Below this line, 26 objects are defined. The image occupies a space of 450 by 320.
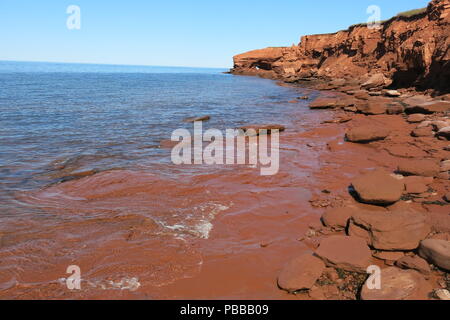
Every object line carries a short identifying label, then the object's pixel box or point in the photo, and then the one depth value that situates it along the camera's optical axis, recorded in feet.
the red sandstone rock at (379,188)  18.78
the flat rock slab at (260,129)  43.86
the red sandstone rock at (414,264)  12.50
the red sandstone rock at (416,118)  42.91
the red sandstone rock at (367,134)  34.71
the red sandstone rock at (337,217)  17.02
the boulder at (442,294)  11.05
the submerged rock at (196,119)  54.08
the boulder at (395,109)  49.85
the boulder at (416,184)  20.67
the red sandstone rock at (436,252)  12.49
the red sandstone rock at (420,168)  22.88
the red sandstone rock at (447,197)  19.08
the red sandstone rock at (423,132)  34.55
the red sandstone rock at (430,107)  44.96
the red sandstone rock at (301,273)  12.14
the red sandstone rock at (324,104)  66.80
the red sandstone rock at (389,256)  13.70
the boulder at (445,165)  23.51
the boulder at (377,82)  83.78
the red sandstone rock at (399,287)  11.03
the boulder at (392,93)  66.45
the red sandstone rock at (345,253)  12.96
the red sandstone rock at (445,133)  31.83
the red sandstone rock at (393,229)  14.08
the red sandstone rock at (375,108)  52.25
